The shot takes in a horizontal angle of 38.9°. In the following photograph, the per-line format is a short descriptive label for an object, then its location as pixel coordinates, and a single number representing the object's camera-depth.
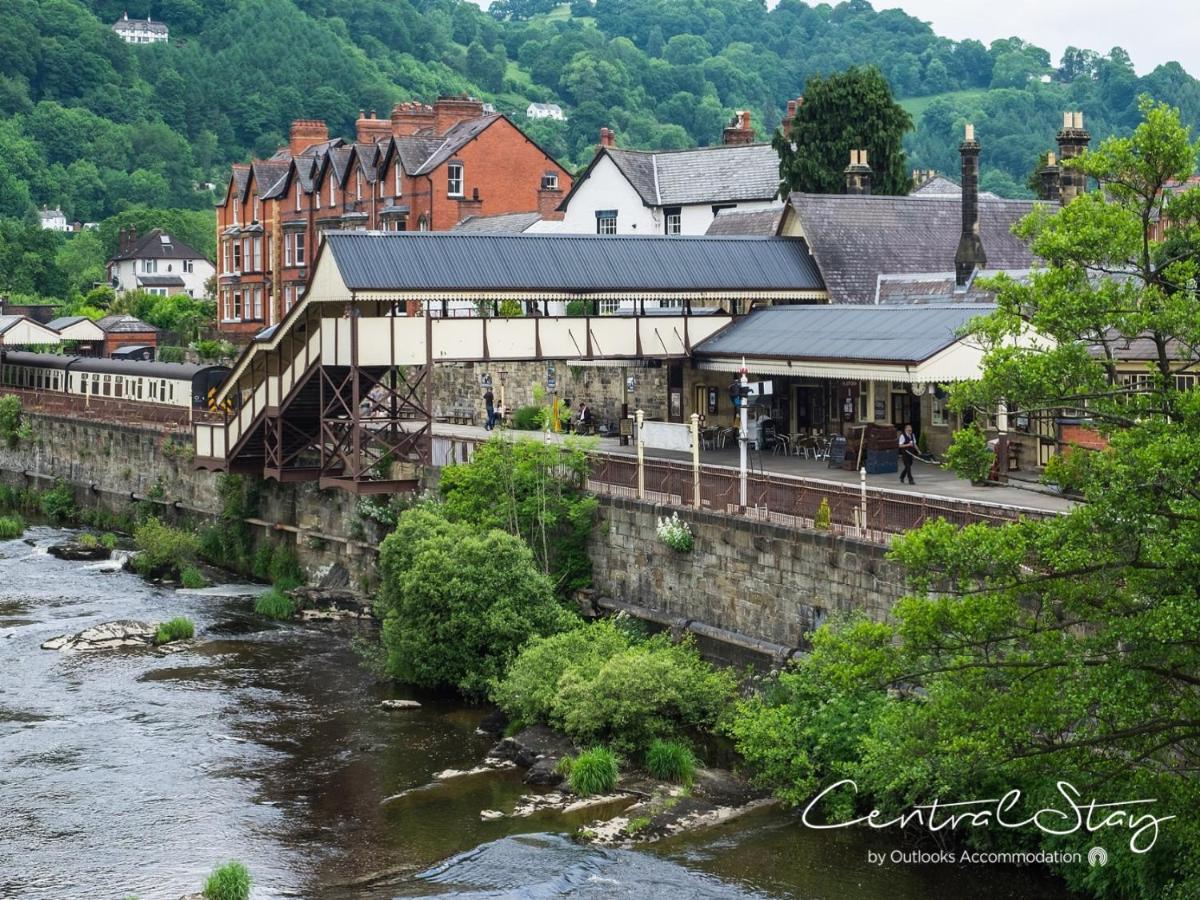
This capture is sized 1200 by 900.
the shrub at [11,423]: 61.81
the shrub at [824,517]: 27.52
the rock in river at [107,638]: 35.06
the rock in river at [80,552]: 46.69
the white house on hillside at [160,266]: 121.81
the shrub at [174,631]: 35.47
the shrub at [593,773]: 24.88
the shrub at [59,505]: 56.03
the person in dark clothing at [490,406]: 48.44
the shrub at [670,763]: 25.25
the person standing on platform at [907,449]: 33.91
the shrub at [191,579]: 42.16
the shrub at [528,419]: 47.23
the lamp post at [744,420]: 29.38
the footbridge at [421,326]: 36.91
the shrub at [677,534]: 30.64
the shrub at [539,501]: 33.53
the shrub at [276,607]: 38.53
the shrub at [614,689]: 26.30
